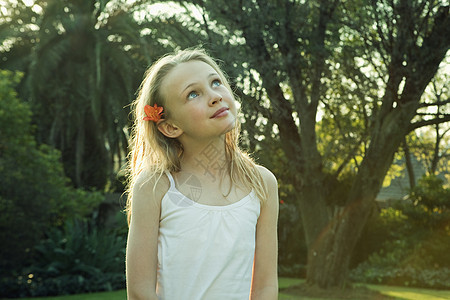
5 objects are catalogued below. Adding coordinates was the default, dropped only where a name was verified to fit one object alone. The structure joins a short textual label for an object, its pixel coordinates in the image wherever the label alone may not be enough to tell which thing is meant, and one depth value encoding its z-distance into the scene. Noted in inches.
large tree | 319.0
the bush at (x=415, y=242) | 509.7
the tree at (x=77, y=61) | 613.9
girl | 69.4
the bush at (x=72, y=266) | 457.1
